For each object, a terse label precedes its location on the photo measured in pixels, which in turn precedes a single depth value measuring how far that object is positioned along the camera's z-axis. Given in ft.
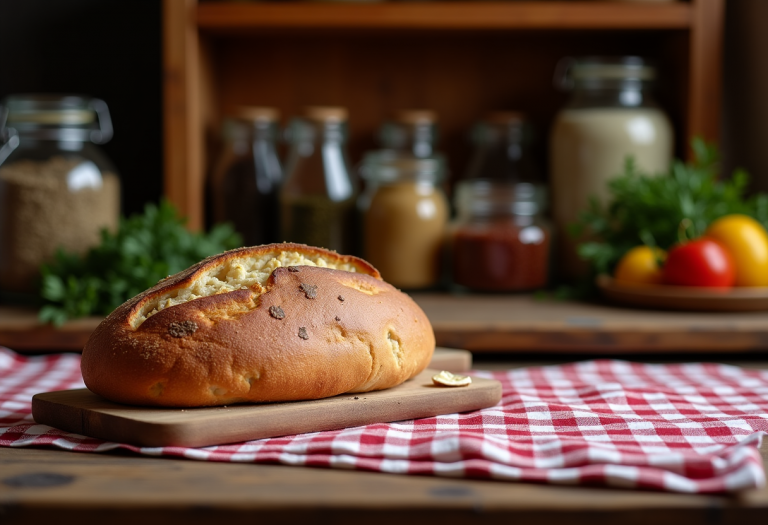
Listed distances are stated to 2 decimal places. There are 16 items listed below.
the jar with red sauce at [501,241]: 5.96
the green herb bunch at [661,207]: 5.54
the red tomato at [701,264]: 5.10
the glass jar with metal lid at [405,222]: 6.03
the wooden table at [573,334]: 4.80
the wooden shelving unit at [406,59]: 6.02
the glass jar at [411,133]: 6.33
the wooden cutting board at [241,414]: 2.47
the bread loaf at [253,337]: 2.58
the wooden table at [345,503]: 2.03
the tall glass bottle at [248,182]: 6.29
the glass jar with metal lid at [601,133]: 6.13
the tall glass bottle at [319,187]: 6.12
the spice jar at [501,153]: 6.53
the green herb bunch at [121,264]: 4.86
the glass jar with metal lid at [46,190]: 5.42
